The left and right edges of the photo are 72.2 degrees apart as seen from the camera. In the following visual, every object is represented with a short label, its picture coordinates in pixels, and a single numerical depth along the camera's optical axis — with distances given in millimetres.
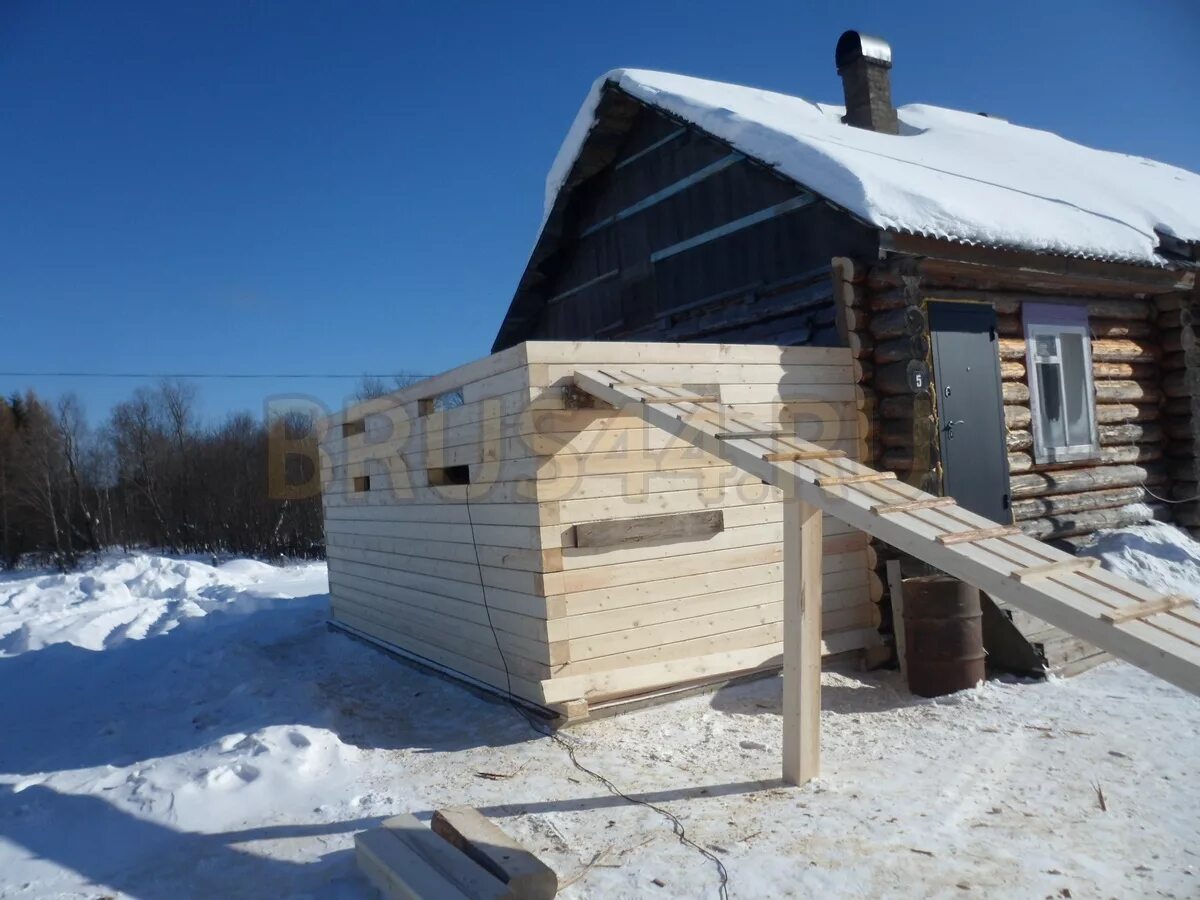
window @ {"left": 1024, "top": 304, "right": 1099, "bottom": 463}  8516
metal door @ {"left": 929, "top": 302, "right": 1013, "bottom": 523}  7422
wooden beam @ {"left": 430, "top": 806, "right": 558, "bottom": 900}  3314
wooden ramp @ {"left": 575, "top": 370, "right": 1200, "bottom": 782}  3002
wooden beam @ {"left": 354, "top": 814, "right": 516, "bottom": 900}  3348
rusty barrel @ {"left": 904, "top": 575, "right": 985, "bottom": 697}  6215
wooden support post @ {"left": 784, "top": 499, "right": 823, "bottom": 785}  4438
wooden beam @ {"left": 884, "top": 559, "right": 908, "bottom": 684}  6758
